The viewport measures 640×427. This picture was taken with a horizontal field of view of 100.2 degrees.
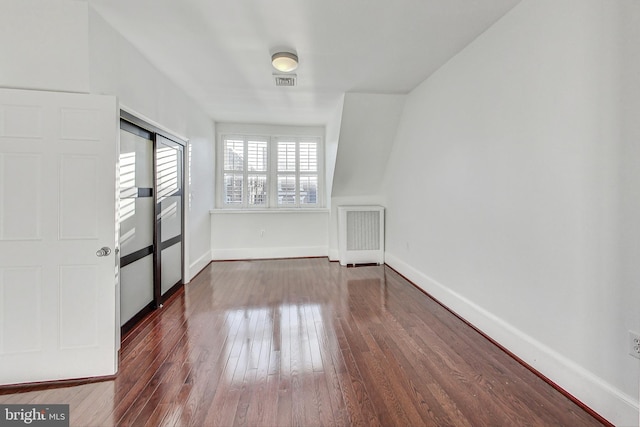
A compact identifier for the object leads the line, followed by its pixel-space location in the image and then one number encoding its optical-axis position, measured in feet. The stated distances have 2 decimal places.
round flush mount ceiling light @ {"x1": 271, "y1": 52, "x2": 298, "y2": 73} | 8.00
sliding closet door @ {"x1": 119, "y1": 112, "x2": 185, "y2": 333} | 7.66
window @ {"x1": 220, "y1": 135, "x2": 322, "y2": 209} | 16.79
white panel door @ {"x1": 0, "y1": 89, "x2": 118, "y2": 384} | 5.47
